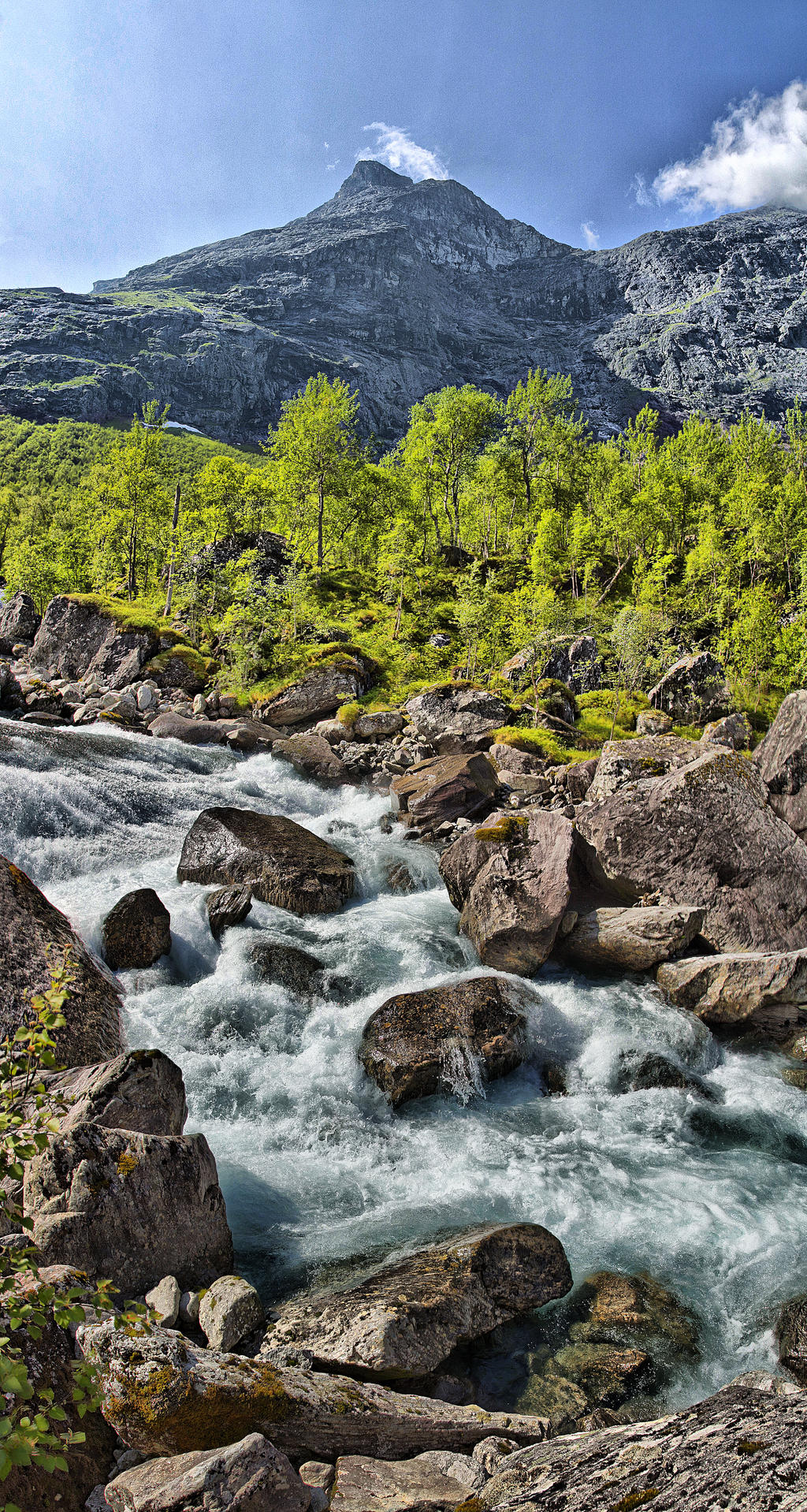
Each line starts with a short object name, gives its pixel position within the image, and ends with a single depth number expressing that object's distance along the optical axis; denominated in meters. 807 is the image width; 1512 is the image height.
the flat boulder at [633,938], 17.22
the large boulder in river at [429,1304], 7.39
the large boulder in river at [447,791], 26.44
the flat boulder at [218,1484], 4.84
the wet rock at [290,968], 15.62
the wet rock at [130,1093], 8.69
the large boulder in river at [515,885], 17.30
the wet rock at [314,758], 31.75
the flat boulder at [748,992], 15.29
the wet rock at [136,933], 15.39
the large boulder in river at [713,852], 17.88
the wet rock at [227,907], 16.97
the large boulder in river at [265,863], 19.34
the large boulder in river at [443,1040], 13.09
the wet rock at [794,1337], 8.36
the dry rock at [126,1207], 7.43
